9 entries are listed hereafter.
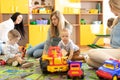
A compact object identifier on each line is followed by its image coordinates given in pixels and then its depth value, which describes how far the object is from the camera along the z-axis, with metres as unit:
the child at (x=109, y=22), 4.30
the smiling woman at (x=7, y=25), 3.64
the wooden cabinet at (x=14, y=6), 4.72
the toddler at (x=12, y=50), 2.69
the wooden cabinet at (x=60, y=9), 4.94
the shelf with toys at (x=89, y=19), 5.14
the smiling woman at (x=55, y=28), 2.91
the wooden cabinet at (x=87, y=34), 5.14
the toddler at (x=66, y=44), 2.68
